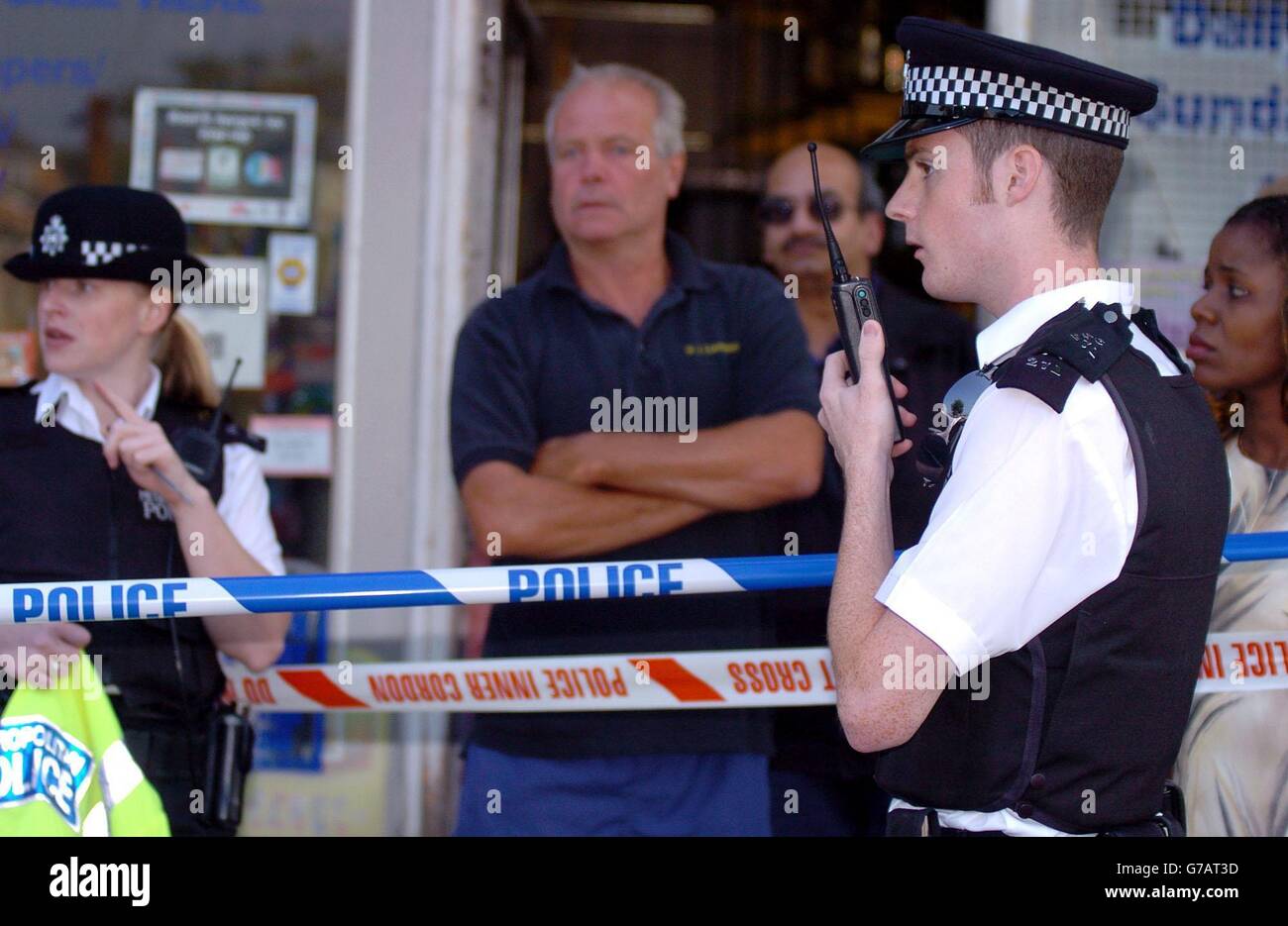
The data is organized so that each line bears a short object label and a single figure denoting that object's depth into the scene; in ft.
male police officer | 6.36
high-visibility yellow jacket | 8.49
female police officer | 9.97
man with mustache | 11.73
